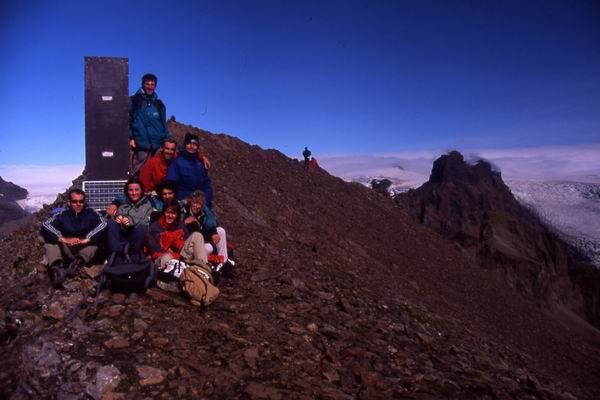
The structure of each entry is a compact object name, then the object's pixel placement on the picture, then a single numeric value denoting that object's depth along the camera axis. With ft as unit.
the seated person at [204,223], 21.02
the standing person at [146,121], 25.73
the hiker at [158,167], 23.03
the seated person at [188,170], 22.66
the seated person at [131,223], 19.88
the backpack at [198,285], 18.76
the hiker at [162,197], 21.47
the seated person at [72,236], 19.12
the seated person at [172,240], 19.99
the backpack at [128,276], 18.63
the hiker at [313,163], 84.87
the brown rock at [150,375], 13.64
